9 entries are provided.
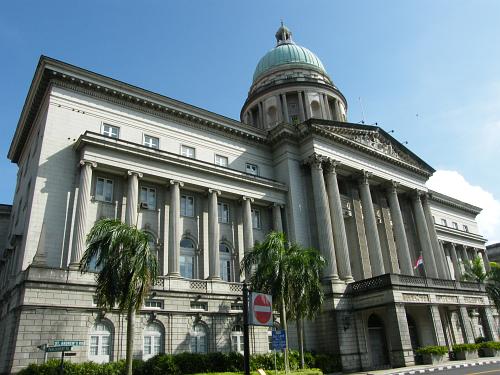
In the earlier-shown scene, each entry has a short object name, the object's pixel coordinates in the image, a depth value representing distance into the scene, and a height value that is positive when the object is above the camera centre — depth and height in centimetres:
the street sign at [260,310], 1730 +196
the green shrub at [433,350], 3259 +6
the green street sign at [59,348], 1689 +88
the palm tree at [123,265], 1928 +441
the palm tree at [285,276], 2580 +476
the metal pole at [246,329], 1514 +111
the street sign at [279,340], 2025 +86
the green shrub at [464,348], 3475 +10
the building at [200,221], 2633 +1100
